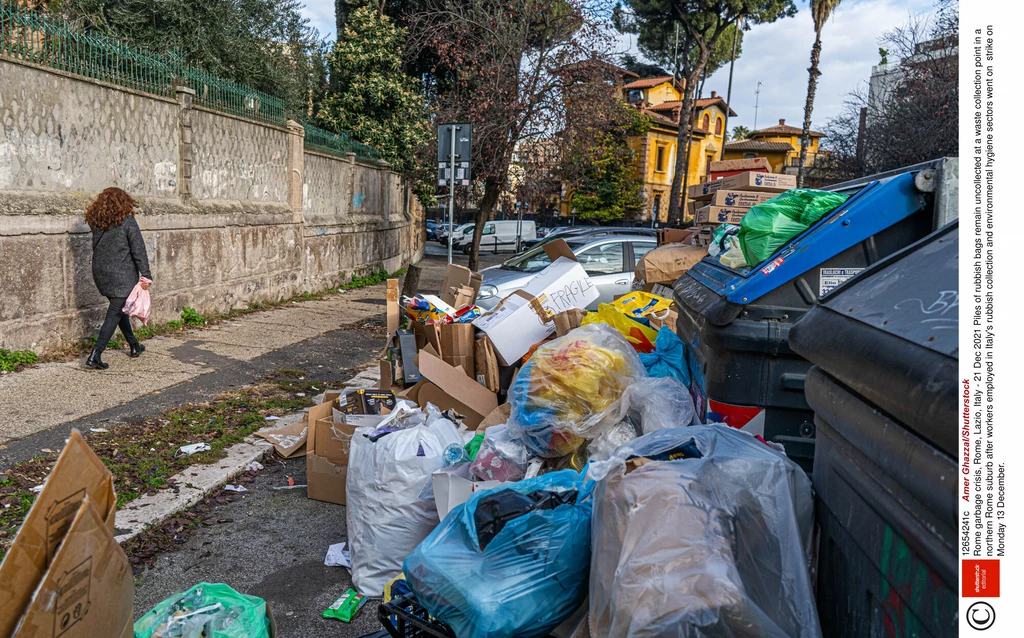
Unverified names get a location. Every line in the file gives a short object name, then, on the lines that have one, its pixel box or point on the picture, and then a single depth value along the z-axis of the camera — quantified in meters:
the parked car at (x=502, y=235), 36.06
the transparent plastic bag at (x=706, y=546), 1.65
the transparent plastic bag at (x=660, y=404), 3.54
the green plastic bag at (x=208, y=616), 2.19
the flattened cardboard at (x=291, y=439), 5.21
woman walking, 6.97
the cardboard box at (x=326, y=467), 4.41
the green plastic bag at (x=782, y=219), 3.63
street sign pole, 10.81
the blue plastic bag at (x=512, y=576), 2.10
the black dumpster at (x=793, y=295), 3.31
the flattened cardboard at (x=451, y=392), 4.81
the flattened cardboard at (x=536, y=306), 5.48
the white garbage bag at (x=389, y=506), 3.49
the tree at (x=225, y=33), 15.60
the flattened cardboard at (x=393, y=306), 6.64
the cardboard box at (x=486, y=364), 5.38
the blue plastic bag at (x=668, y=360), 4.24
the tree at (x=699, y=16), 29.59
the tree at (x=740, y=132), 71.81
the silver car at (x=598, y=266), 10.21
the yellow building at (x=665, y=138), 49.34
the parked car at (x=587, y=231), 18.55
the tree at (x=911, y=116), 17.50
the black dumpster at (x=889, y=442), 1.33
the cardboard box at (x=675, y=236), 8.46
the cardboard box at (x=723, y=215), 7.21
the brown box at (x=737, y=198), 7.23
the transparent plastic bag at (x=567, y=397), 3.58
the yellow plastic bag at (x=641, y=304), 5.28
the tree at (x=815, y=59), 26.61
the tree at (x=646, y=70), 50.38
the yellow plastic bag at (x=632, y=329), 4.92
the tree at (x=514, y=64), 14.59
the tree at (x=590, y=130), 14.71
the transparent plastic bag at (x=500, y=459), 3.47
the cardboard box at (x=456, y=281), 7.75
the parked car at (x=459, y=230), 38.36
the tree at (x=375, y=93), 19.66
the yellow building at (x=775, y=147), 52.66
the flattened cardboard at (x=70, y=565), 1.38
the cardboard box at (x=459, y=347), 5.52
